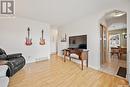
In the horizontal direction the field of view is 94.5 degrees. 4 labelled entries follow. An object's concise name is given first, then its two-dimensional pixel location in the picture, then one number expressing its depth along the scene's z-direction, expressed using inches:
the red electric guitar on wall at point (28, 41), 118.5
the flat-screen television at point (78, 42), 109.9
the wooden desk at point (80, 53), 96.2
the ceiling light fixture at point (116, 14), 105.8
